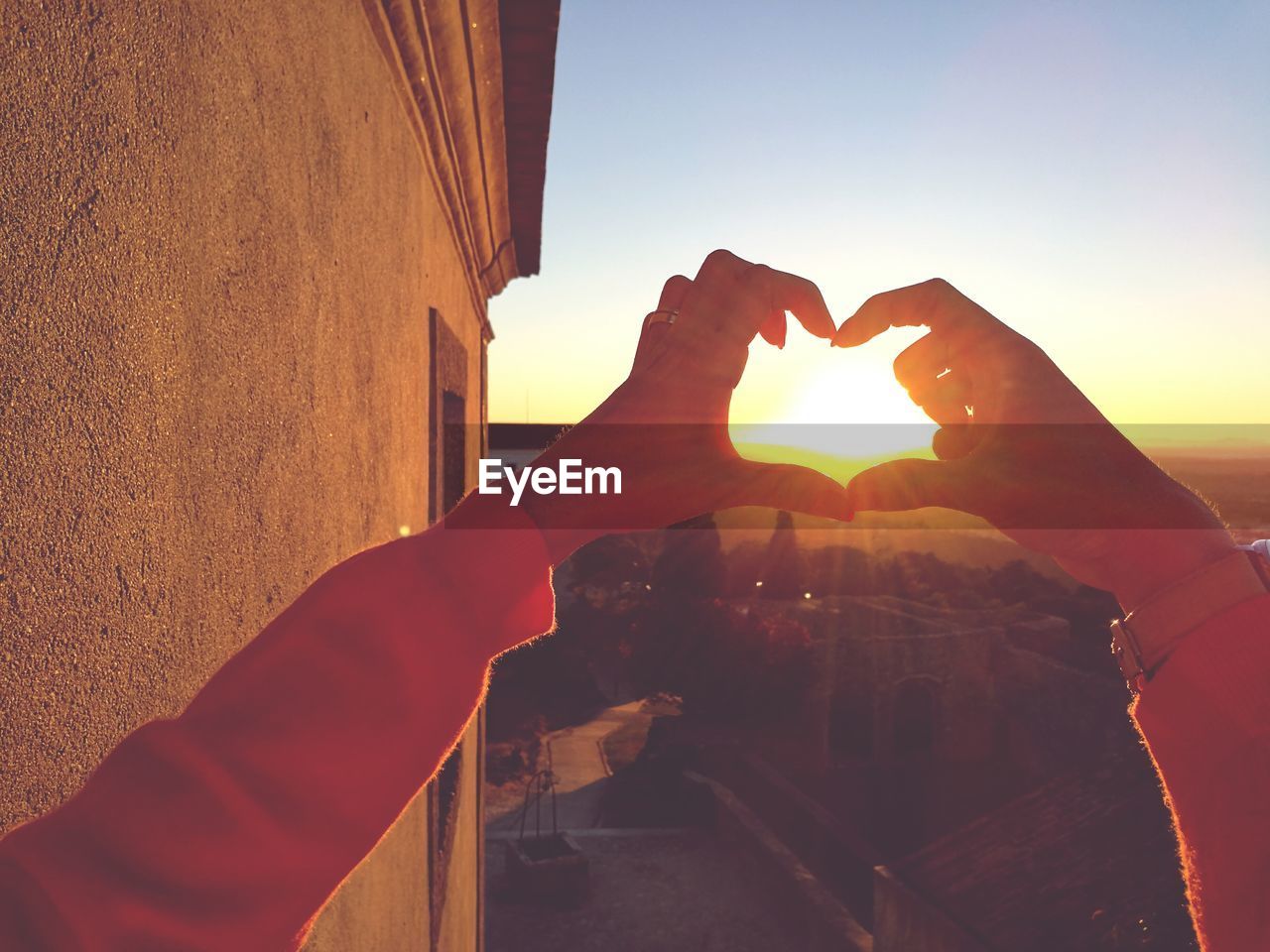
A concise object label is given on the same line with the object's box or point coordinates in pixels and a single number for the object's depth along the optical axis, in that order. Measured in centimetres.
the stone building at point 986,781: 1014
